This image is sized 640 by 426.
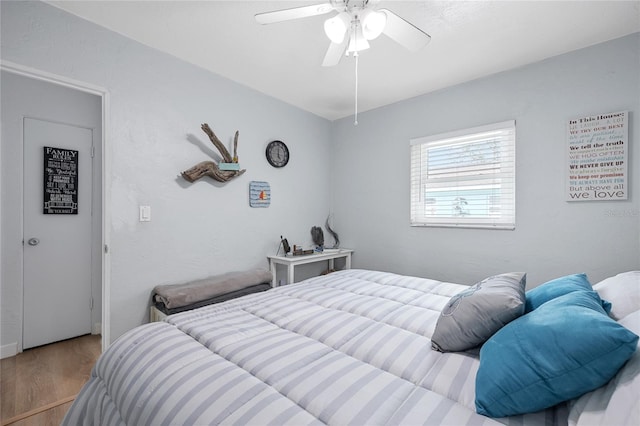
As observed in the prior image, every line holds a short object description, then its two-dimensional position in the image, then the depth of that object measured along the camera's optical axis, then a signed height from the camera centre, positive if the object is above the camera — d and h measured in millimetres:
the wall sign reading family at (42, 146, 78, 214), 2643 +296
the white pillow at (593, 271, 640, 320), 1032 -331
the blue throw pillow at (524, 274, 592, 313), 1122 -322
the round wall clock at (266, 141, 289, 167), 3130 +667
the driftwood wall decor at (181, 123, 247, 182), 2430 +392
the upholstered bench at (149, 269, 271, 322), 2125 -660
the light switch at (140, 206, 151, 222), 2211 -17
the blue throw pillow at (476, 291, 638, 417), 675 -390
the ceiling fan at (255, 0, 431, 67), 1488 +1049
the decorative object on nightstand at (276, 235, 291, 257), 3184 -399
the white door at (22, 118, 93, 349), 2555 -203
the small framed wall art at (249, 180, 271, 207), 2969 +196
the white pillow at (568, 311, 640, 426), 583 -426
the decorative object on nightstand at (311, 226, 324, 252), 3615 -317
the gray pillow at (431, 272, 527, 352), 1041 -408
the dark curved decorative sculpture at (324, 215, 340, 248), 3854 -308
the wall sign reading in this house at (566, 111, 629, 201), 2057 +423
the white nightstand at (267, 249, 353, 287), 2973 -527
